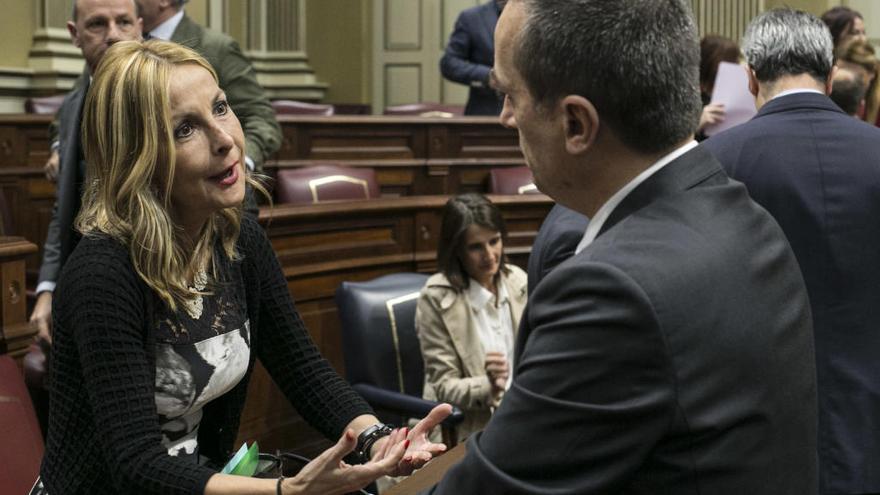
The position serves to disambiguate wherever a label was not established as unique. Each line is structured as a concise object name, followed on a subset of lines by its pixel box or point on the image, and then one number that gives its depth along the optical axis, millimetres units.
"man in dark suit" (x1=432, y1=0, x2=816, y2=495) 1009
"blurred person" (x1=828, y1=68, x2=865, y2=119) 3178
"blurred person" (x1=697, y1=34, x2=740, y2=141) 4120
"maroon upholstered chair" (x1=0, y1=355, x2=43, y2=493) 2170
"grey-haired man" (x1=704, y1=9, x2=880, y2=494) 2236
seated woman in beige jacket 3332
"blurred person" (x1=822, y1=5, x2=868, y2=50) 3912
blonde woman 1666
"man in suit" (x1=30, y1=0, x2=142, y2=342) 2996
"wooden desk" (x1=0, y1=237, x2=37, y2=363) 2682
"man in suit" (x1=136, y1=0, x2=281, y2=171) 3408
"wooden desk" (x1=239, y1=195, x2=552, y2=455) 3988
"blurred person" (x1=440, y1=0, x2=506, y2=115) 6223
